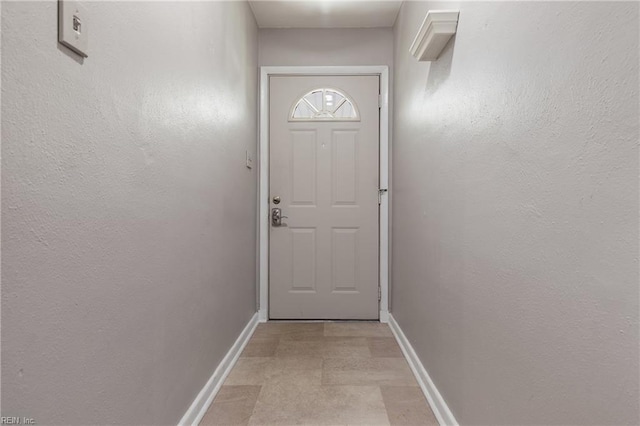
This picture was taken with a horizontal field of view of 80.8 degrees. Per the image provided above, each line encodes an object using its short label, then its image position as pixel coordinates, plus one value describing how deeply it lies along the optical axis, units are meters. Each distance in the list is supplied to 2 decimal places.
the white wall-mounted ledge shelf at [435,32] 1.52
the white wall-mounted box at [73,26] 0.79
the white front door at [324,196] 3.09
